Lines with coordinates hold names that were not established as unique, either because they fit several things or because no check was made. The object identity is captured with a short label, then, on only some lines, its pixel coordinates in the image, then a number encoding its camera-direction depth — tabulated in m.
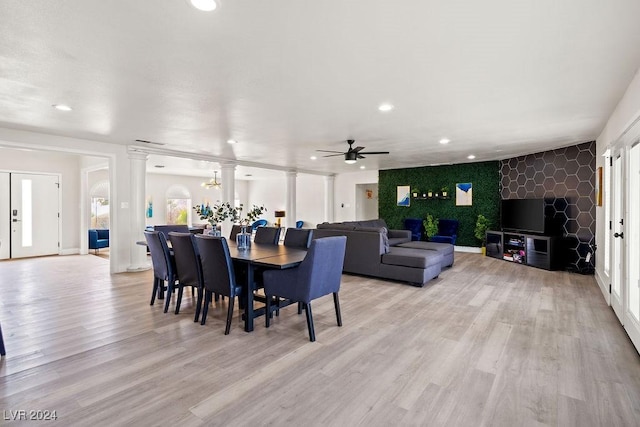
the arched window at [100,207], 9.82
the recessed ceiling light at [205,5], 1.85
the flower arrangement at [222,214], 4.19
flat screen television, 6.51
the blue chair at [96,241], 8.80
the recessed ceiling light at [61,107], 3.75
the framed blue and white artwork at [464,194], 8.82
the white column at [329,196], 11.54
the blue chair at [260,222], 12.80
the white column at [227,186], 7.90
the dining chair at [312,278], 3.07
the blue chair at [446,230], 8.58
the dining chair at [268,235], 4.84
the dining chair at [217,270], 3.21
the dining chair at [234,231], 5.37
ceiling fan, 5.71
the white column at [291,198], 9.95
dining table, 3.11
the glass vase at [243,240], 4.07
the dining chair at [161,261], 3.86
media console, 6.24
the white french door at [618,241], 3.39
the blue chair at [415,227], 9.22
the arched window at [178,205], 11.98
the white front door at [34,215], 7.87
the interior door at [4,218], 7.65
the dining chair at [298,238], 4.42
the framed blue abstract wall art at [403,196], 9.99
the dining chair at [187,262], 3.54
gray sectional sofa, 5.08
